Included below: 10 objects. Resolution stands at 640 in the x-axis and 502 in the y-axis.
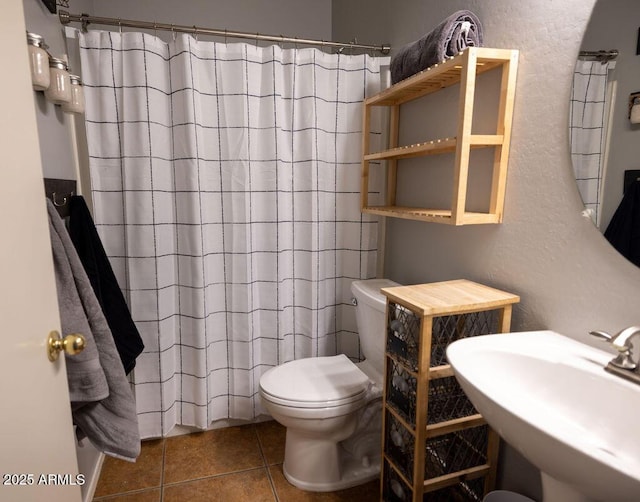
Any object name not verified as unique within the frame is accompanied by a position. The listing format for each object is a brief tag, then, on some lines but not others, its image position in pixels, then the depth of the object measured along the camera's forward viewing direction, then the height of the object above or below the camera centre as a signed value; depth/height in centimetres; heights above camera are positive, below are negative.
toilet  148 -84
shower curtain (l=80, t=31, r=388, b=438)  165 -7
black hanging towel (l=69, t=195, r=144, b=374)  142 -36
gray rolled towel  122 +51
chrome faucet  79 -34
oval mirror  87 +18
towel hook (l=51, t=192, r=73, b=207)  128 -5
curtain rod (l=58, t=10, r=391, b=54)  153 +68
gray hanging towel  111 -56
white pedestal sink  60 -42
